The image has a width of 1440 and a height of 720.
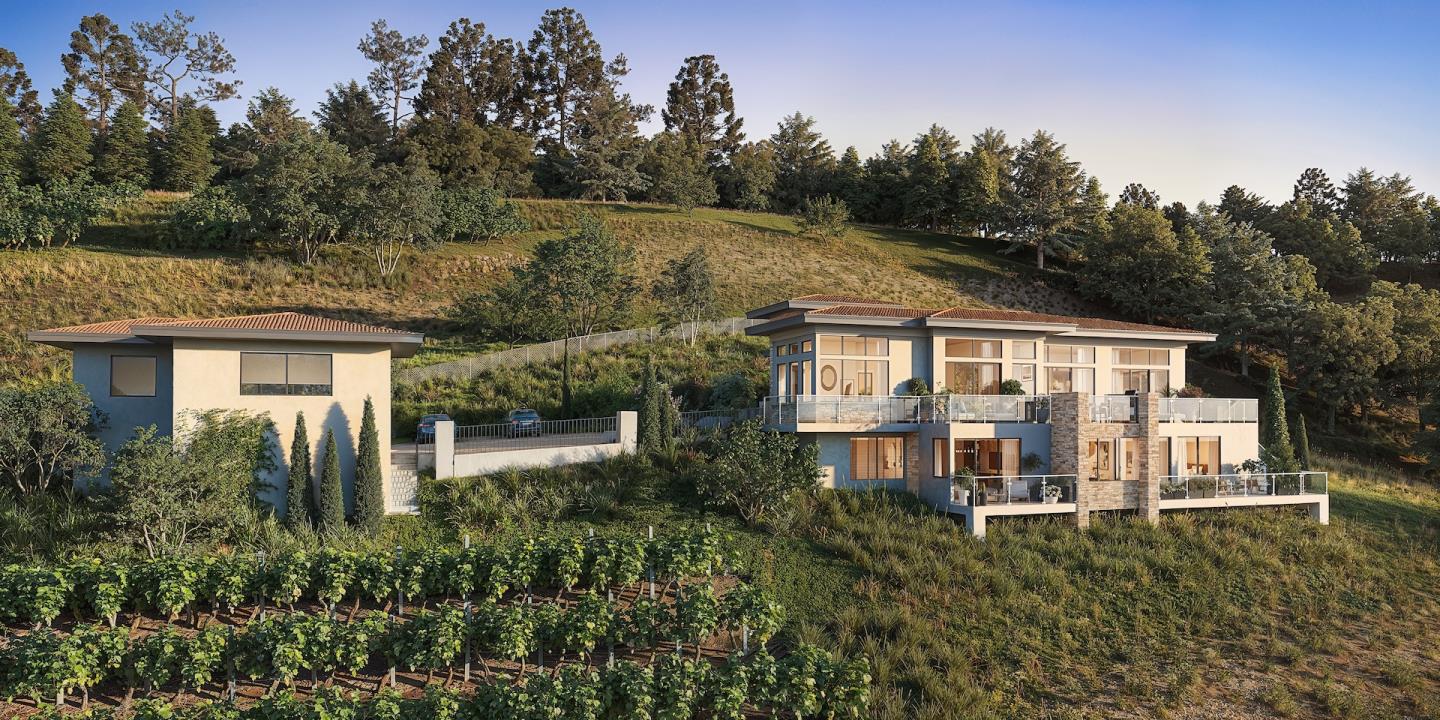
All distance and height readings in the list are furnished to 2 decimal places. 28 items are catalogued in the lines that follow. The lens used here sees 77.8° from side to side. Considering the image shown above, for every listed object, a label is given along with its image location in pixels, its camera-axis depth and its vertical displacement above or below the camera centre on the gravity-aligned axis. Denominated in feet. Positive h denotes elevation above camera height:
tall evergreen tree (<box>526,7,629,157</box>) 269.44 +89.71
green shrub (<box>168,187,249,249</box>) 169.89 +28.33
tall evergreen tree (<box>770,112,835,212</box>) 274.16 +64.75
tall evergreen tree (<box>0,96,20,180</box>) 180.65 +47.05
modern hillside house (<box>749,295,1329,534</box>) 74.23 -4.50
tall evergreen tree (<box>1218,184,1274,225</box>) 212.43 +40.55
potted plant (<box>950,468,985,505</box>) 71.56 -9.44
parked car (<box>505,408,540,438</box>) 96.78 -5.86
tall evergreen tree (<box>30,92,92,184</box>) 184.44 +47.29
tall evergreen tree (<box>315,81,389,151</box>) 235.40 +67.78
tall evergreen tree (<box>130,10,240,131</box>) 235.81 +83.90
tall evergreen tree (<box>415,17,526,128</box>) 248.32 +83.80
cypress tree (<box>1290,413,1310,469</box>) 91.50 -8.15
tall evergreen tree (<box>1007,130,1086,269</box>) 208.54 +41.71
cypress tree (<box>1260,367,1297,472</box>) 83.51 -6.65
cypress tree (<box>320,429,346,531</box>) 65.67 -9.54
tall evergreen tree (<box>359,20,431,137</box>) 255.29 +87.97
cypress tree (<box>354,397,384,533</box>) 66.74 -8.76
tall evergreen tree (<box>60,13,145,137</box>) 227.81 +78.54
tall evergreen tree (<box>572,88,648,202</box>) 240.12 +58.78
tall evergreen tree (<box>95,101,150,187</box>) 194.90 +48.48
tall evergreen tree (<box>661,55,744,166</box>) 296.10 +87.47
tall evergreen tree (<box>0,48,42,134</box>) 226.58 +71.55
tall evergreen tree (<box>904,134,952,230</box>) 248.93 +52.42
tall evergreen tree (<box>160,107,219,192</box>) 203.10 +48.68
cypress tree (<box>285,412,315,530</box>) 65.51 -8.88
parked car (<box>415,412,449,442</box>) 96.78 -6.81
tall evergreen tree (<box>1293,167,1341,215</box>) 234.58 +49.11
